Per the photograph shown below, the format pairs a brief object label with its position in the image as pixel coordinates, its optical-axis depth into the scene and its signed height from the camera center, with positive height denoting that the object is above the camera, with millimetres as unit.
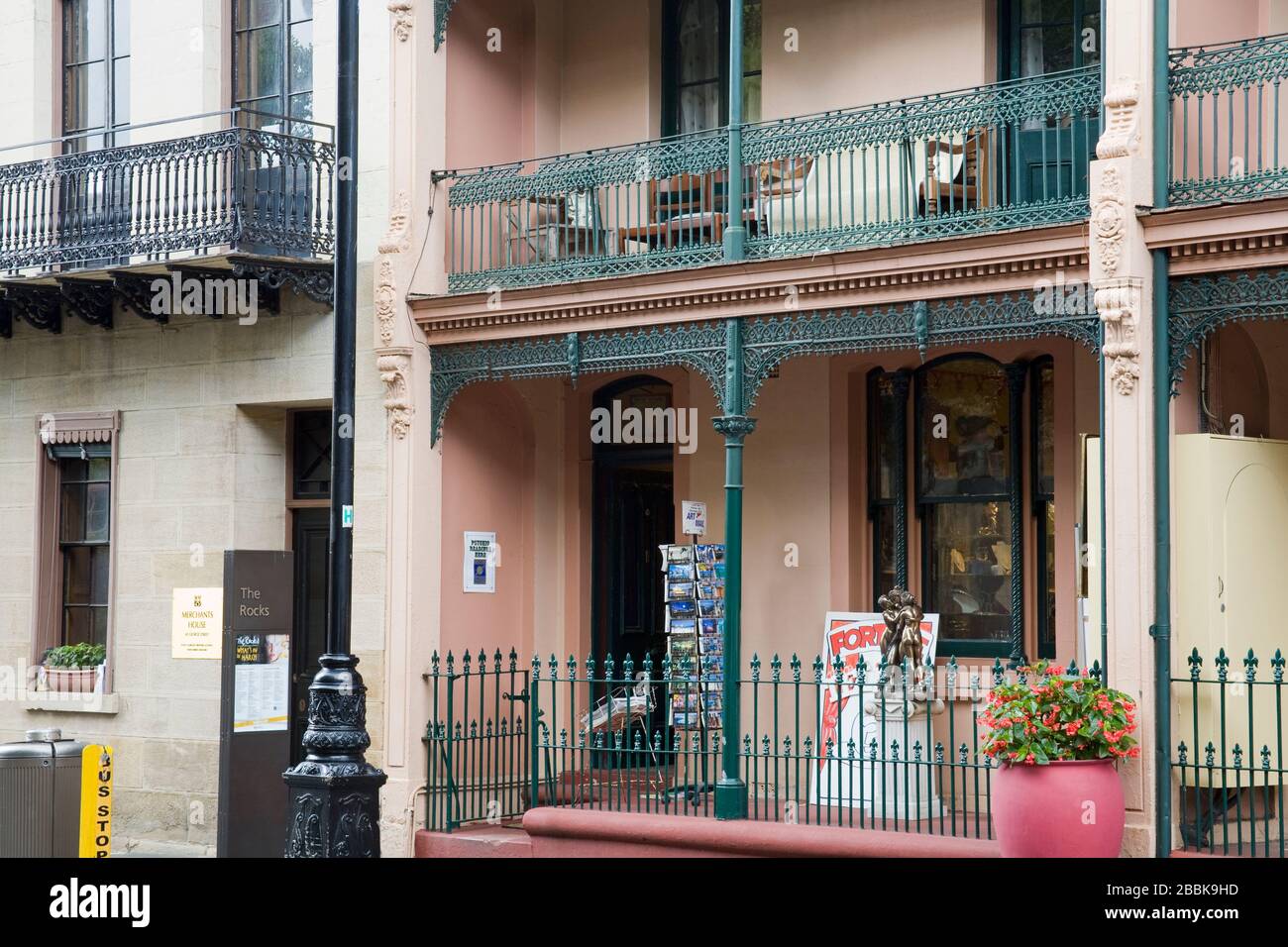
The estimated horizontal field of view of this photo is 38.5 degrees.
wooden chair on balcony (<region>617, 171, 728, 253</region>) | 13312 +2871
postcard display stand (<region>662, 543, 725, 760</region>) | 14234 -143
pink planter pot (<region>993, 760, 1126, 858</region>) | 10281 -1208
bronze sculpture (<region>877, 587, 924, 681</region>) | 12570 -242
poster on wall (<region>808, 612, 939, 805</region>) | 12852 -644
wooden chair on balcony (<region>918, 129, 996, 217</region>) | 12531 +2949
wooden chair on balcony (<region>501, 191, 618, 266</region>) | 14023 +2890
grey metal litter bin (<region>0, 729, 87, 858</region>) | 10852 -1224
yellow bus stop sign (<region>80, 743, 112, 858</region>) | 10922 -1173
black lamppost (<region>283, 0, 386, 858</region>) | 10367 -629
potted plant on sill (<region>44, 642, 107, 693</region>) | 16000 -601
